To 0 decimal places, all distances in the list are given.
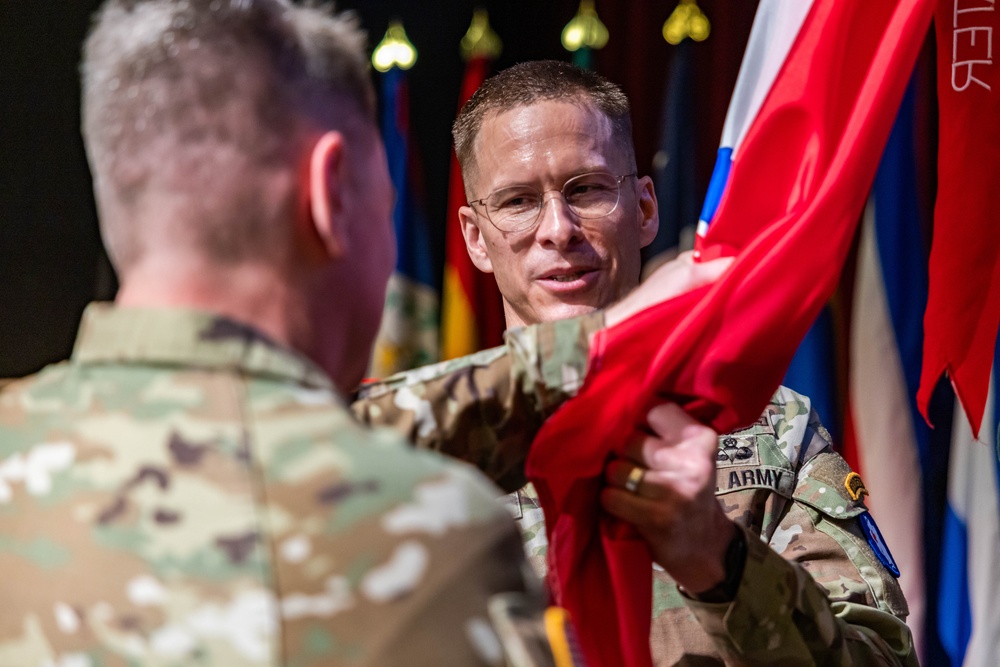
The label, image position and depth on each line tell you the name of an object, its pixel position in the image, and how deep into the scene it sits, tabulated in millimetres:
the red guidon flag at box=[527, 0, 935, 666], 3092
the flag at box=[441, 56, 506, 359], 4374
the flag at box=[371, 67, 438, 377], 4390
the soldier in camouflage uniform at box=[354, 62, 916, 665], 3080
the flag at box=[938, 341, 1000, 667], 3898
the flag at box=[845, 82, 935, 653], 4001
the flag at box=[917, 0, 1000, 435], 3300
